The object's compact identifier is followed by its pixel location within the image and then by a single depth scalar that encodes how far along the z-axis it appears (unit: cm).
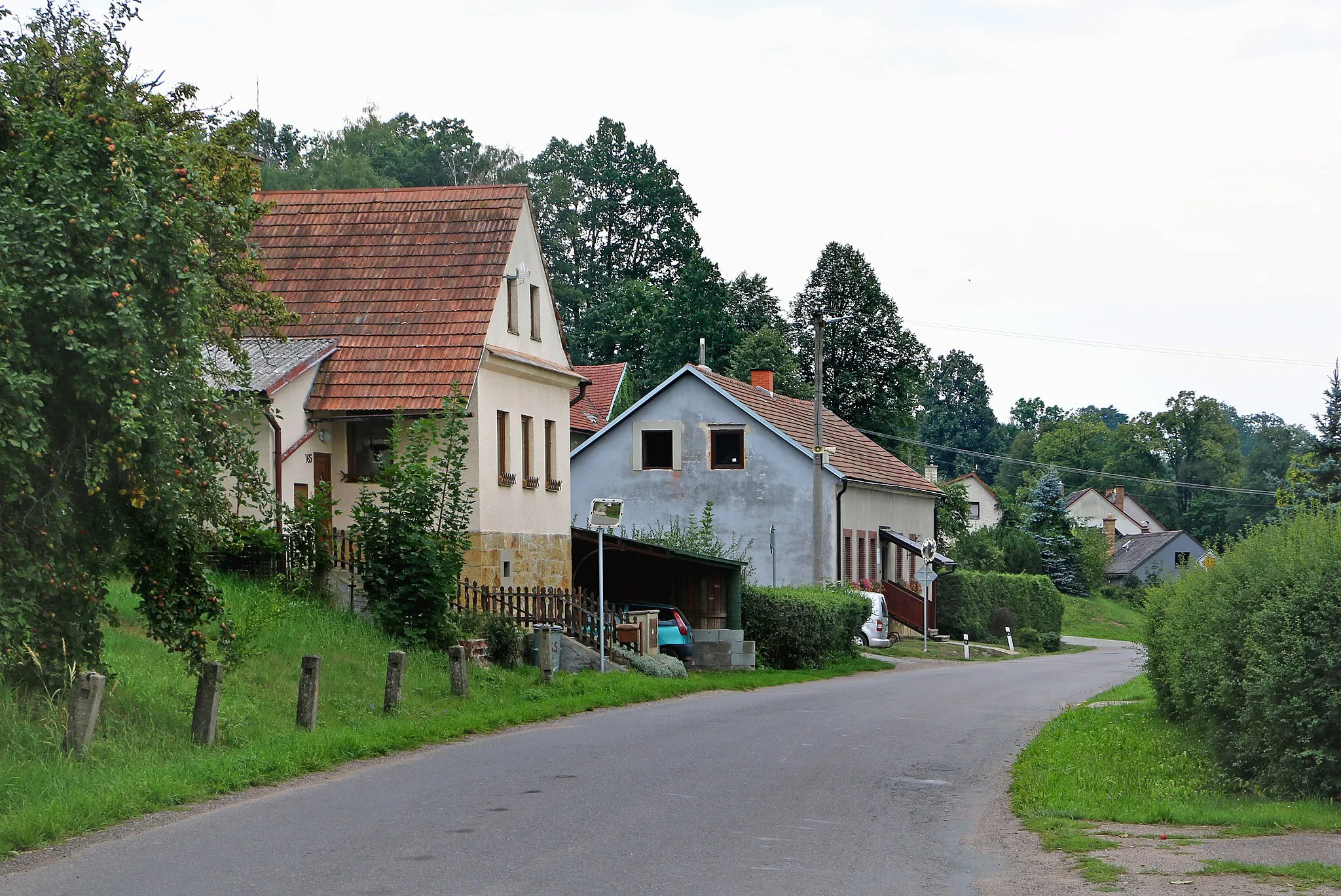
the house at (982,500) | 11606
